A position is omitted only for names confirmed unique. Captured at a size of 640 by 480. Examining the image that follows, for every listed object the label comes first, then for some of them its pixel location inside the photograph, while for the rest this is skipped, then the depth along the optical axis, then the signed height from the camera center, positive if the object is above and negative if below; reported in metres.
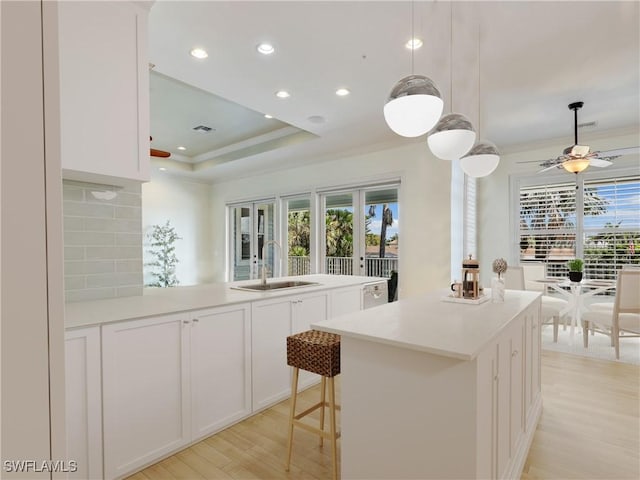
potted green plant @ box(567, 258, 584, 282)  4.19 -0.44
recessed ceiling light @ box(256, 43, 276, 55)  2.62 +1.42
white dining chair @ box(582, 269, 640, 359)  3.72 -0.78
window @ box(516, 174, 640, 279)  4.68 +0.16
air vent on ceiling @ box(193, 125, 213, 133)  5.08 +1.59
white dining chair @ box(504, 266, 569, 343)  4.25 -0.83
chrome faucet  3.16 -0.37
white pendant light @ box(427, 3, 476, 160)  2.03 +0.58
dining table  4.13 -0.70
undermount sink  3.03 -0.46
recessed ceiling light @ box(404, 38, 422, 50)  2.54 +1.41
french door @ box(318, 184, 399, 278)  5.25 +0.07
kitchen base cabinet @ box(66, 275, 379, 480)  1.72 -0.77
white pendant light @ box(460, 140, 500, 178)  2.48 +0.54
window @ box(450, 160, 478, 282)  4.62 +0.25
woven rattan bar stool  1.86 -0.69
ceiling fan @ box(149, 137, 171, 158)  3.21 +0.77
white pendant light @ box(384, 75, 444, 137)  1.67 +0.63
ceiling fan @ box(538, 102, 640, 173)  3.67 +0.81
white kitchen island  1.29 -0.65
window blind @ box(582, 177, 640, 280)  4.63 +0.12
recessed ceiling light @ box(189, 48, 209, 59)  2.66 +1.41
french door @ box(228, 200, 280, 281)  7.07 -0.02
